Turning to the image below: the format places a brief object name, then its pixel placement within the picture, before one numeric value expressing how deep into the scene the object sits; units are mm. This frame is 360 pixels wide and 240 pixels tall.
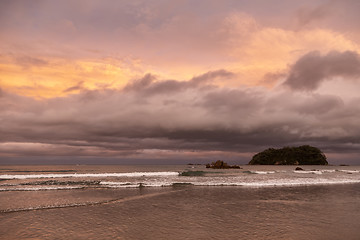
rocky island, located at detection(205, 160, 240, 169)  113219
